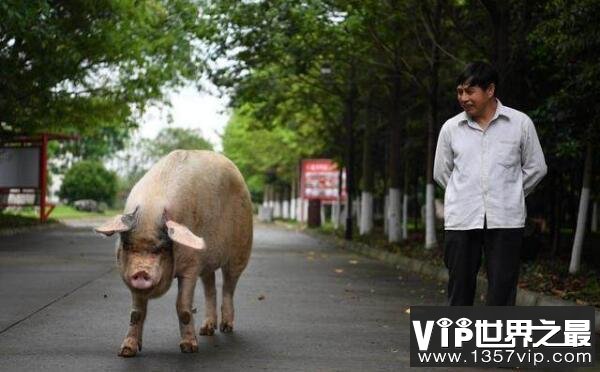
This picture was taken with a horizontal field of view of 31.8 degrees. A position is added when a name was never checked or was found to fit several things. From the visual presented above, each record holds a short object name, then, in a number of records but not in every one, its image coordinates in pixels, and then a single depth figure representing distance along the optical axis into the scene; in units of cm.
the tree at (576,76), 1276
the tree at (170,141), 11769
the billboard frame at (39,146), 3588
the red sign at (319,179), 4766
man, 684
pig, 718
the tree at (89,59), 2452
